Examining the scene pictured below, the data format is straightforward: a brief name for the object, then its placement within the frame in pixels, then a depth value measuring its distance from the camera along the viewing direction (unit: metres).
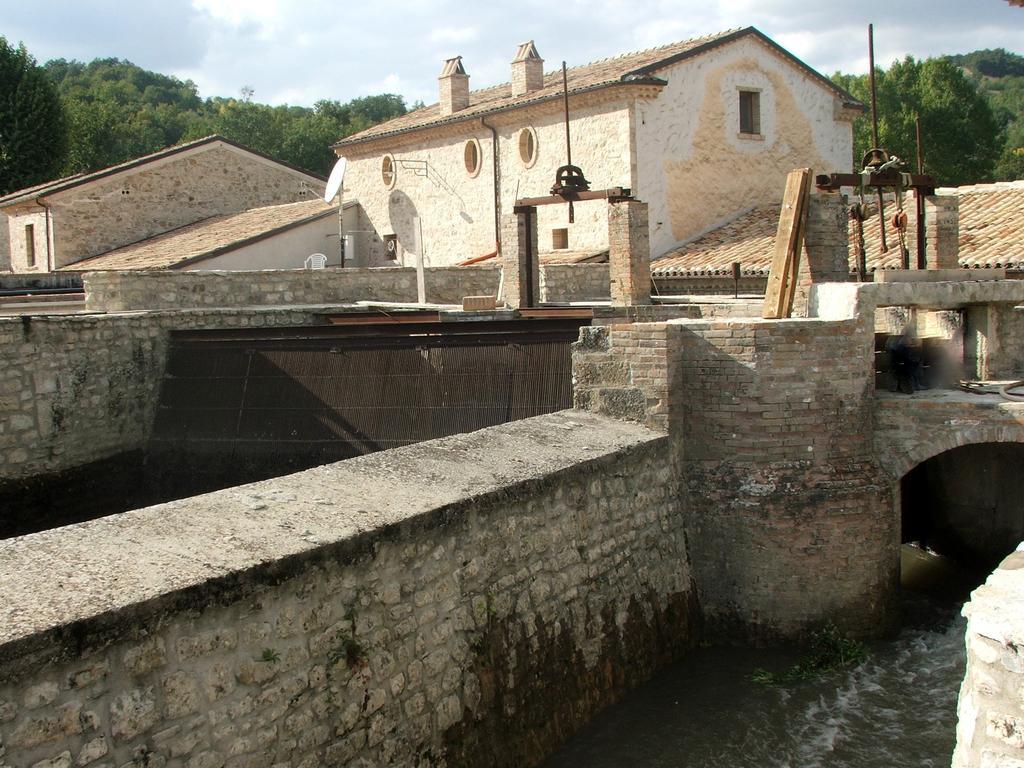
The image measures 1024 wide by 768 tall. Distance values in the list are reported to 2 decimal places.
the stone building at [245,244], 21.44
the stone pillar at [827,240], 10.45
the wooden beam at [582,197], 14.31
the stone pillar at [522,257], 14.43
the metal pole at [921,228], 11.81
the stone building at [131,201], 25.30
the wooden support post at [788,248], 9.23
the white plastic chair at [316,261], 21.25
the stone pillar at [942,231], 12.29
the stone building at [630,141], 20.92
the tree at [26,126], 36.91
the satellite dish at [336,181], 21.53
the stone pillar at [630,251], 14.05
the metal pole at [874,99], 11.65
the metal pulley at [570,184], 14.61
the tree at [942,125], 42.66
